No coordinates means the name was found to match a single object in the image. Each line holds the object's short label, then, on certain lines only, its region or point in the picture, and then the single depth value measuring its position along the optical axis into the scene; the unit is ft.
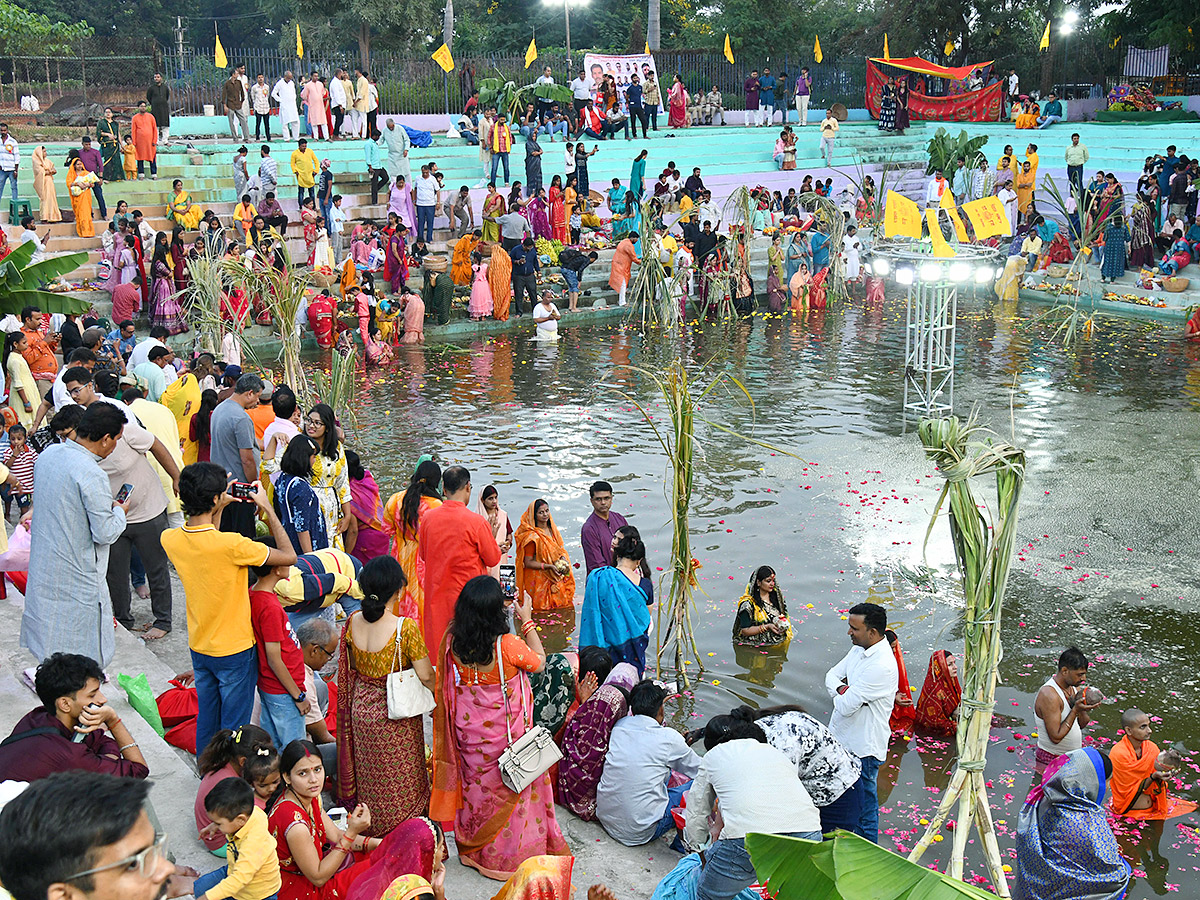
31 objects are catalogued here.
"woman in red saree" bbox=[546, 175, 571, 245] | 63.46
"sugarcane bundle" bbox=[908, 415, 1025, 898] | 12.53
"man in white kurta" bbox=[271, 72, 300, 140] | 68.18
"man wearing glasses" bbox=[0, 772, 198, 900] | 6.81
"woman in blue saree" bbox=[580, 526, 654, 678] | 19.13
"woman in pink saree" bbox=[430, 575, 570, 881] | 13.73
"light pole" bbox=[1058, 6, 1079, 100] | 100.48
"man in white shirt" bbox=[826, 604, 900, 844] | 15.98
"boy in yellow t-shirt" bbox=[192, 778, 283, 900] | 11.80
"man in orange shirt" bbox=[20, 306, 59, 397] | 30.50
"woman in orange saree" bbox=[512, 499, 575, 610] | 23.44
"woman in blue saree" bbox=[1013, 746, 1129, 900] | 13.44
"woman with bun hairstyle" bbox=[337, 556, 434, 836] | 14.42
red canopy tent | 94.68
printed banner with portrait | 86.69
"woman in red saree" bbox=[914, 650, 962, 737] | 19.20
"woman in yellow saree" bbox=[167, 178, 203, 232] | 54.03
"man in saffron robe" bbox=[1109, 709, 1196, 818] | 16.81
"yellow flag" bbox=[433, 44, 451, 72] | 77.87
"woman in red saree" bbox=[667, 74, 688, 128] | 92.48
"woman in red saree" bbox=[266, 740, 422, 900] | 12.46
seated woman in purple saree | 16.52
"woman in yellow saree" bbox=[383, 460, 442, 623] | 19.47
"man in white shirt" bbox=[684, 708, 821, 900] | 11.78
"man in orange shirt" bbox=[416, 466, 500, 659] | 17.46
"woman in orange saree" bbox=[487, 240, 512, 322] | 53.88
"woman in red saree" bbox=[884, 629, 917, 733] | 19.44
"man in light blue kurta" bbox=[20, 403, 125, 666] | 15.69
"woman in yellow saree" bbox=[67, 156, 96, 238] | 52.21
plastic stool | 53.57
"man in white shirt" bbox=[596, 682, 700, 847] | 15.71
